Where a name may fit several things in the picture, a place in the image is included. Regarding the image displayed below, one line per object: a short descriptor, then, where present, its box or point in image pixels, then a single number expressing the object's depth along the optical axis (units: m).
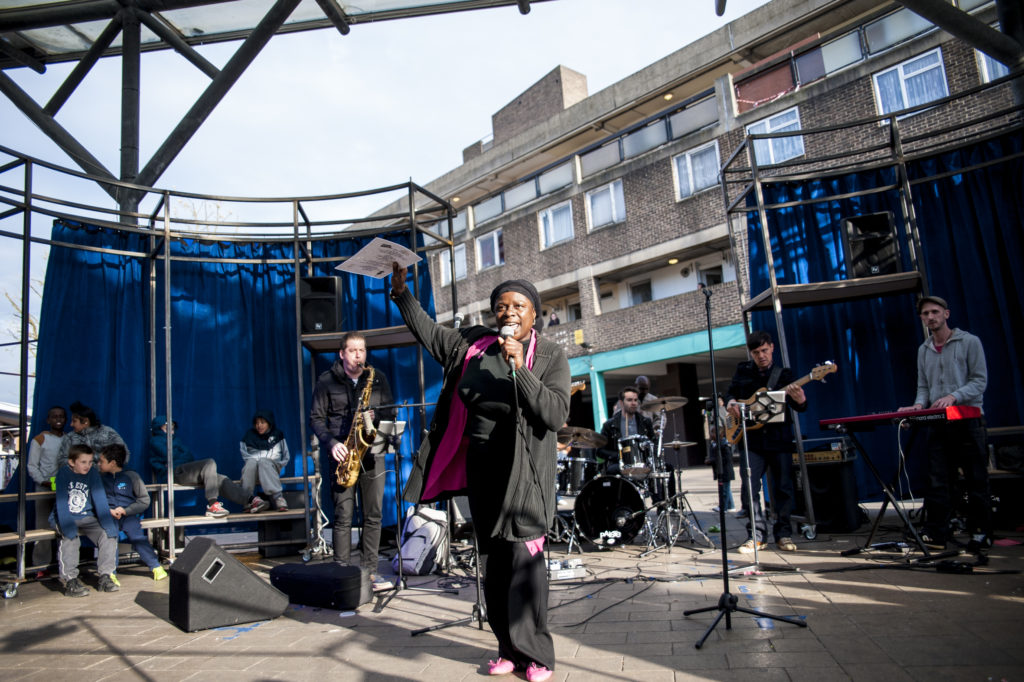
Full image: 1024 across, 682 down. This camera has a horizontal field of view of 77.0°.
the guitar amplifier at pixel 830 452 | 6.45
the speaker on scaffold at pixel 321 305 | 7.12
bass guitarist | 5.68
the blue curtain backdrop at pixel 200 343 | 6.98
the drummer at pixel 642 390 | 7.81
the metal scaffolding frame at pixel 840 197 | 6.53
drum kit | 6.36
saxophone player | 5.25
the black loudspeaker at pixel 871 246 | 6.90
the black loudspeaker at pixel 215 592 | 4.09
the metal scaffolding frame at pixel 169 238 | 5.83
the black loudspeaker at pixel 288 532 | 7.07
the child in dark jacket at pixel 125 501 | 6.06
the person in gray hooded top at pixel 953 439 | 5.04
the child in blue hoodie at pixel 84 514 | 5.61
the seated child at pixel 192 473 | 6.83
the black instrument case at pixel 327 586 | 4.48
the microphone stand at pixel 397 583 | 4.54
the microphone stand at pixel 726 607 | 3.30
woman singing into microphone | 2.80
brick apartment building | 14.59
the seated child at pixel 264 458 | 6.95
